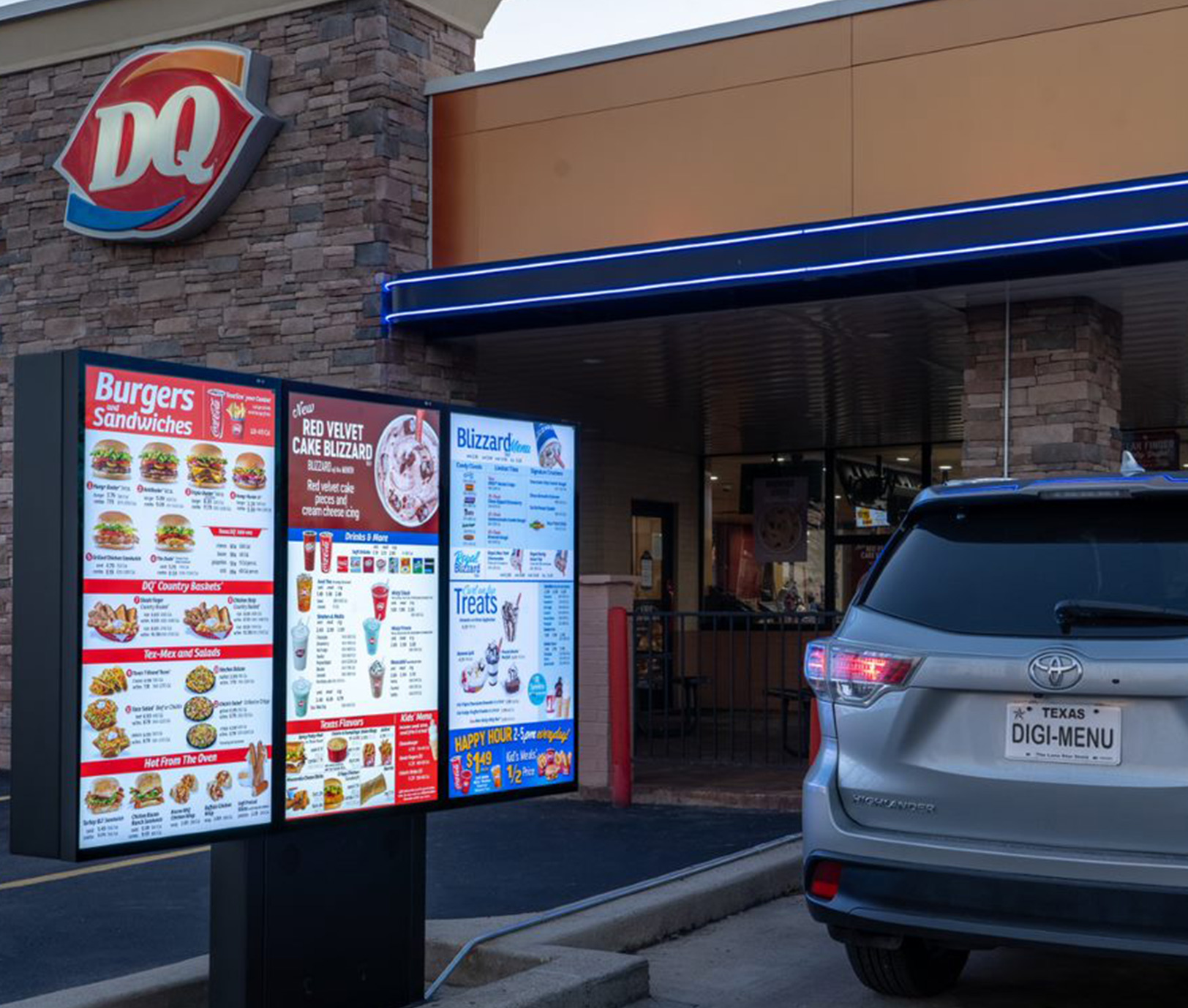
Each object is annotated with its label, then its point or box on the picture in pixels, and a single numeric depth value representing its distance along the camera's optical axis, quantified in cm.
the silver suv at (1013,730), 464
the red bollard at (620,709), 1080
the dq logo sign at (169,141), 1211
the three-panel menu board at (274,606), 445
